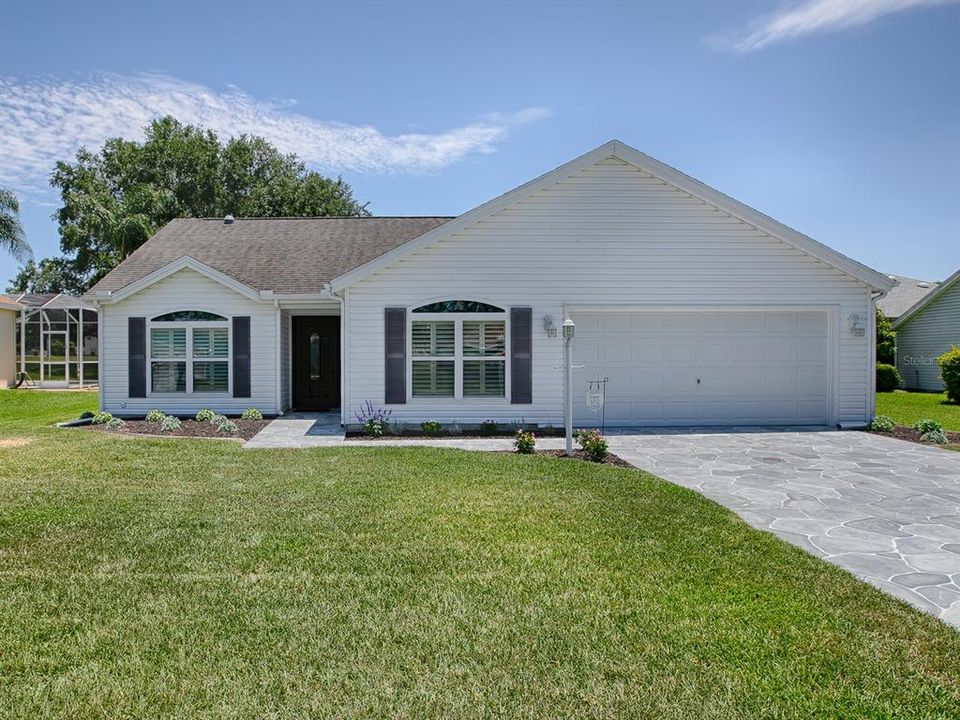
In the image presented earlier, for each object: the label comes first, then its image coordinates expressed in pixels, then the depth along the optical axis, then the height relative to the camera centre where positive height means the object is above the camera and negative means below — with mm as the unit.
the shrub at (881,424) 12256 -1446
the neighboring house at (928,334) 22109 +624
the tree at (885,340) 24344 +415
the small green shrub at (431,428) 12086 -1458
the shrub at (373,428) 11750 -1419
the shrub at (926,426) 11172 -1369
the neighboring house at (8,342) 22672 +463
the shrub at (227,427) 11875 -1407
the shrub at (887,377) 23031 -1002
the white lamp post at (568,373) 9446 -338
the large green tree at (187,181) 34688 +10601
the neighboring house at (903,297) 28431 +2604
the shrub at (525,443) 9867 -1448
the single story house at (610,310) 12391 +856
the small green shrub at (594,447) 9172 -1402
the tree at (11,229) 22578 +4575
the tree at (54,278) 37844 +4706
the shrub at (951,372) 18719 -654
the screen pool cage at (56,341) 23172 +500
